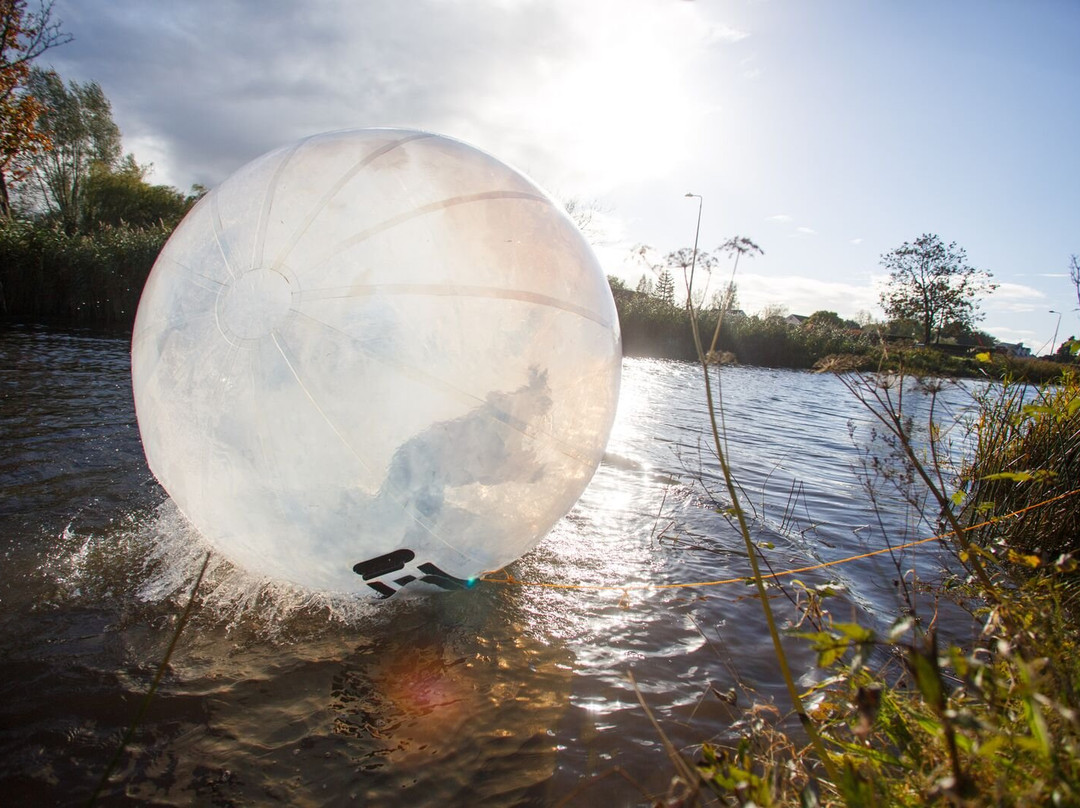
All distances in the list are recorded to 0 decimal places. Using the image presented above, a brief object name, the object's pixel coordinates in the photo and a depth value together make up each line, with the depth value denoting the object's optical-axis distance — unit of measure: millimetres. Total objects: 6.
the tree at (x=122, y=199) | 43844
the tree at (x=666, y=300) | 29475
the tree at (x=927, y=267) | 48803
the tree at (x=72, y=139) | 39719
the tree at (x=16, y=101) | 16859
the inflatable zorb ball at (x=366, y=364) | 2438
